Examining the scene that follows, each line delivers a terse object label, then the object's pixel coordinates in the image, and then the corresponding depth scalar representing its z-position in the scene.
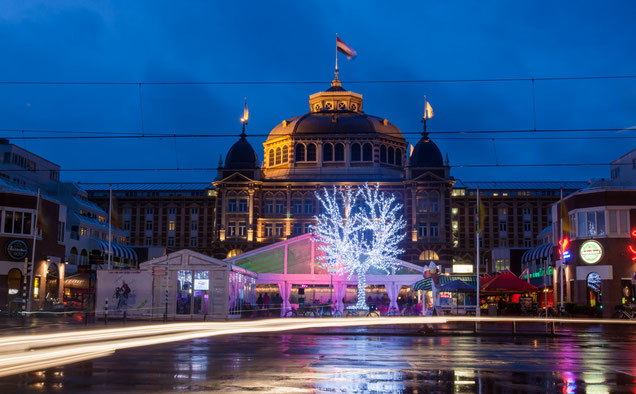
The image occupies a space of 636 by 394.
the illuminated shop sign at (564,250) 51.43
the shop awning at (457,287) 47.44
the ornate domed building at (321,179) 92.38
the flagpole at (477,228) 44.36
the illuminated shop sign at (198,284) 42.47
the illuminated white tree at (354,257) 52.34
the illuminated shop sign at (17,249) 53.94
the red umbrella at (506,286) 46.03
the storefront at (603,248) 49.91
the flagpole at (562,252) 51.03
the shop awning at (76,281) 62.66
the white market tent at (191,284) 42.16
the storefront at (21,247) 53.62
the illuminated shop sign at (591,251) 50.84
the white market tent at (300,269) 55.34
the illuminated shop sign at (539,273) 63.90
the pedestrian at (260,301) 58.94
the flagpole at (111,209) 52.53
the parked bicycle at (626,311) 45.29
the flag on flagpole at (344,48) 74.74
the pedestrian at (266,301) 56.22
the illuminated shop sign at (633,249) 49.49
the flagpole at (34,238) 49.42
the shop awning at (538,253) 66.25
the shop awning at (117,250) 84.44
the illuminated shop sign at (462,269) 71.25
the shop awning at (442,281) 47.94
